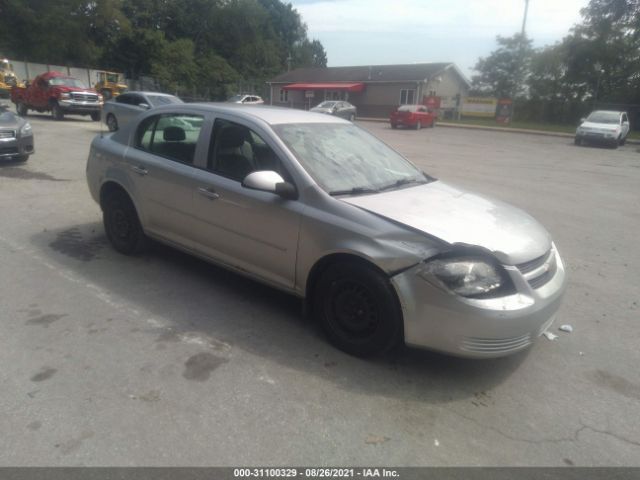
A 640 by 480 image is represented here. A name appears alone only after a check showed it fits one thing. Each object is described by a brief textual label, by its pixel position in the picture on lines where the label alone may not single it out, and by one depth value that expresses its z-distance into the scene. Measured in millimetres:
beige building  45031
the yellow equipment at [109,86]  34250
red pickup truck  21391
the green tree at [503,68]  50781
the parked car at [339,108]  34719
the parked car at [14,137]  10141
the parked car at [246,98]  35406
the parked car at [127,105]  17062
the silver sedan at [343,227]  3133
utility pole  37562
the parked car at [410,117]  31500
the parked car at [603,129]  23588
